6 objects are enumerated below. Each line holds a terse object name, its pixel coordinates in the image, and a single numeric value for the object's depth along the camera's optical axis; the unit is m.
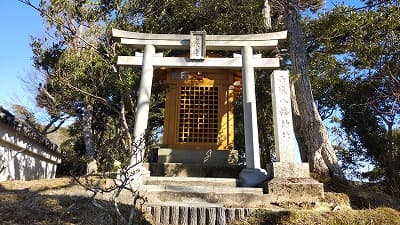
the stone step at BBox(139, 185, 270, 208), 5.97
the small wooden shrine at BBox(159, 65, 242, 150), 9.67
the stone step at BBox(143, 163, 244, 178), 8.39
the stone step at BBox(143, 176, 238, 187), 6.88
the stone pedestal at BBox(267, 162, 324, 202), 6.07
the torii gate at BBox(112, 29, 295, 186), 7.64
